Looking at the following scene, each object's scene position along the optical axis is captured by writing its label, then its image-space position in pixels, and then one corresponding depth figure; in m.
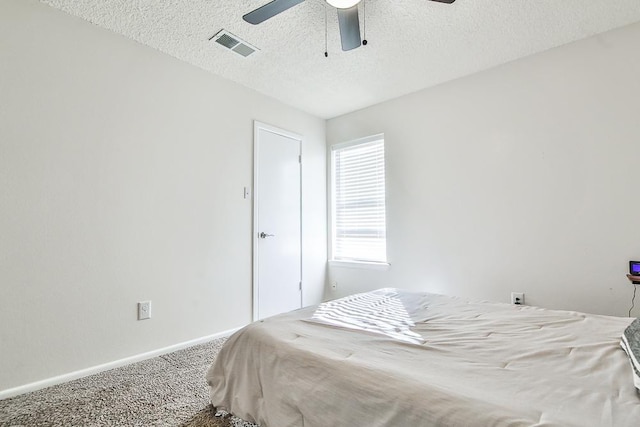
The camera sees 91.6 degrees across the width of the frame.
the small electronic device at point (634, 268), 2.15
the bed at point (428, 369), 0.87
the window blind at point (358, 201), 3.72
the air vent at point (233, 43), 2.40
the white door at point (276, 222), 3.33
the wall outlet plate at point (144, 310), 2.45
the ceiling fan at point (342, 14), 1.78
